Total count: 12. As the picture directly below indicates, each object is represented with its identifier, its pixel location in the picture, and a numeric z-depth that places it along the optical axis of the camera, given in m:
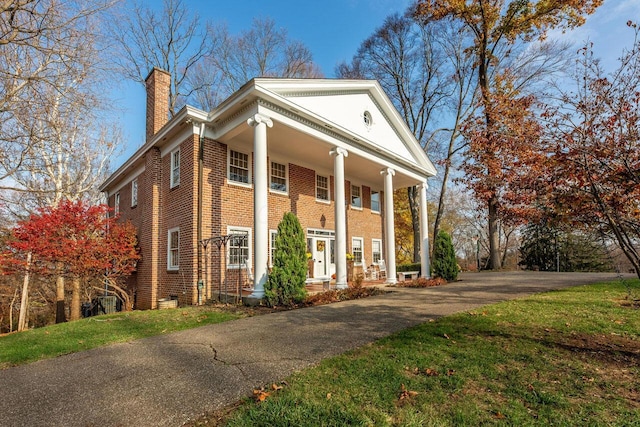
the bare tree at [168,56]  22.42
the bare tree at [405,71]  23.55
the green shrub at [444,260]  13.47
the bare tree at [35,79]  6.98
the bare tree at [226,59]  25.58
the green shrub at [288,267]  8.33
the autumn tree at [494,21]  17.62
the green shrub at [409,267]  19.14
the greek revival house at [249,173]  10.12
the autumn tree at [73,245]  10.13
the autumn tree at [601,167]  3.92
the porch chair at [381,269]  16.35
